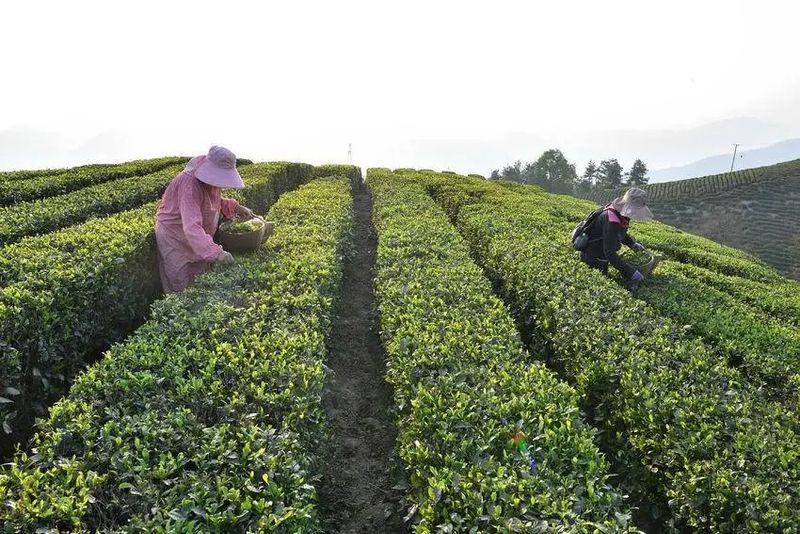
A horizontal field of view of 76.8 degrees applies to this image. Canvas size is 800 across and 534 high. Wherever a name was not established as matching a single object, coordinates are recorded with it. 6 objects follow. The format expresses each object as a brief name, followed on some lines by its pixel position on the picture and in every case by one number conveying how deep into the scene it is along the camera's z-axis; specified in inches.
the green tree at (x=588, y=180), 3669.8
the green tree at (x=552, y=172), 3361.2
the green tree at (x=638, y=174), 3169.3
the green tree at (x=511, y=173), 3548.2
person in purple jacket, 219.3
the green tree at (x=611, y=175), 3400.6
